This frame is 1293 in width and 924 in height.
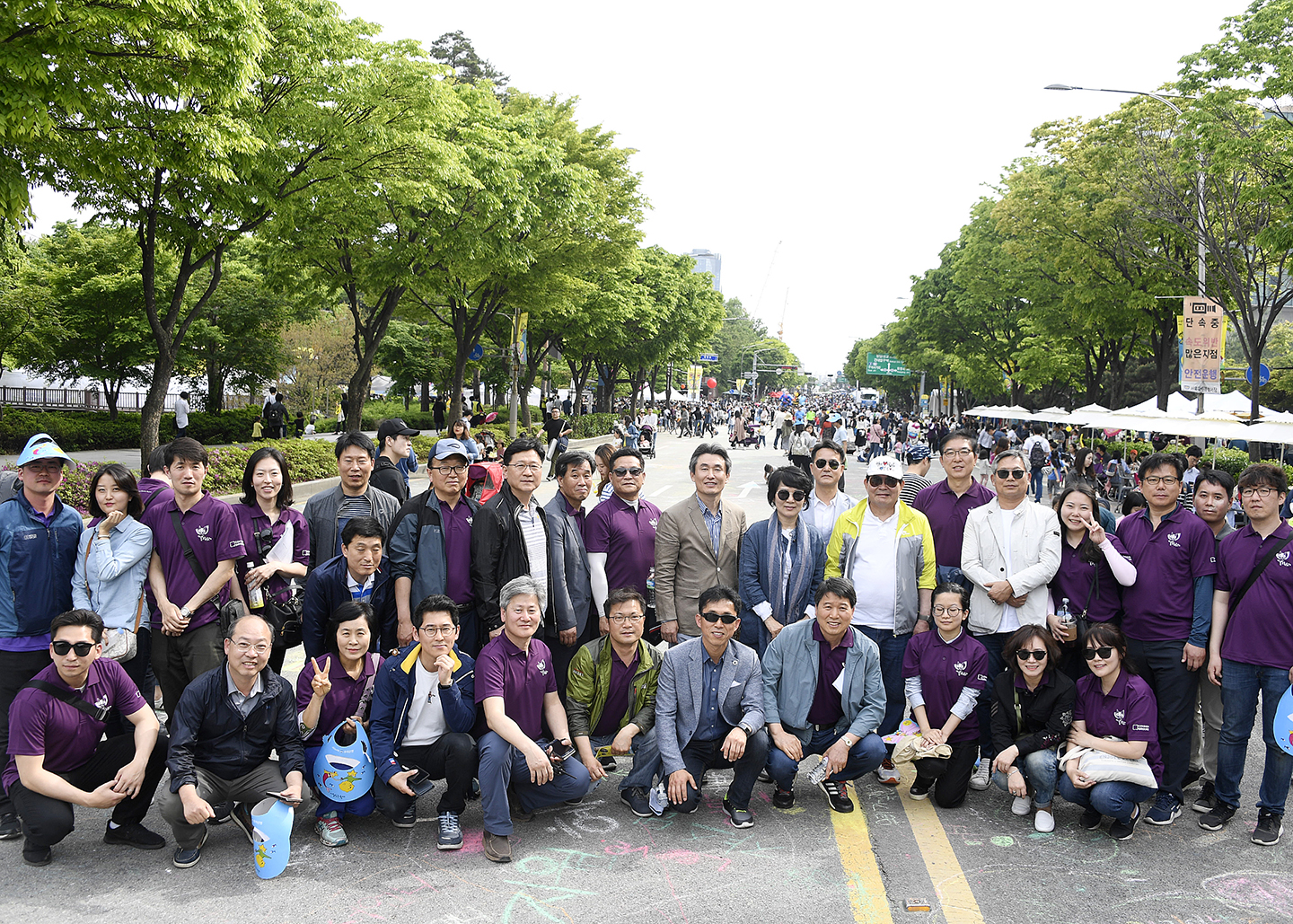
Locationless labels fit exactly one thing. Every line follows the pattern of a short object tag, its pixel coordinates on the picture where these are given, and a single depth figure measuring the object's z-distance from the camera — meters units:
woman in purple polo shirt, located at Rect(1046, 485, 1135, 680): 5.47
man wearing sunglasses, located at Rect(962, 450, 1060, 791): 5.48
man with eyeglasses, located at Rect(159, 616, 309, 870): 4.52
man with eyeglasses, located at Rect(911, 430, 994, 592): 6.17
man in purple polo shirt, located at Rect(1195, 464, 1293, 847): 4.88
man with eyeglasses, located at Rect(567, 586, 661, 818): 5.05
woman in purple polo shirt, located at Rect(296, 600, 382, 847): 4.85
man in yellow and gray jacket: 5.62
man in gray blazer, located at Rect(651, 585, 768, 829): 4.94
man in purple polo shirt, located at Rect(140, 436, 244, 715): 5.35
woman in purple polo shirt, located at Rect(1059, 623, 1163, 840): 4.78
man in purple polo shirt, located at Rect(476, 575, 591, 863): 4.71
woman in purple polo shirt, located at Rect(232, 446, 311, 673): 5.67
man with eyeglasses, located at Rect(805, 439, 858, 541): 6.14
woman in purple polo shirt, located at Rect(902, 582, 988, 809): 5.13
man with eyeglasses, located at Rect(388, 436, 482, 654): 5.52
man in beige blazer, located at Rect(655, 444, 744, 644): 5.88
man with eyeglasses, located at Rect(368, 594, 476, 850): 4.81
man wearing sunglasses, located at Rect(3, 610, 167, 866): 4.36
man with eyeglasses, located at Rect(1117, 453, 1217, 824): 5.14
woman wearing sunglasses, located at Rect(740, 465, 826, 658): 5.83
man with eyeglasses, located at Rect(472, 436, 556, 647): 5.48
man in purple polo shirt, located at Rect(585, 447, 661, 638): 5.93
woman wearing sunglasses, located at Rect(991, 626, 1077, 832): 4.95
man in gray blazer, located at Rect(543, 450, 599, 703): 5.61
